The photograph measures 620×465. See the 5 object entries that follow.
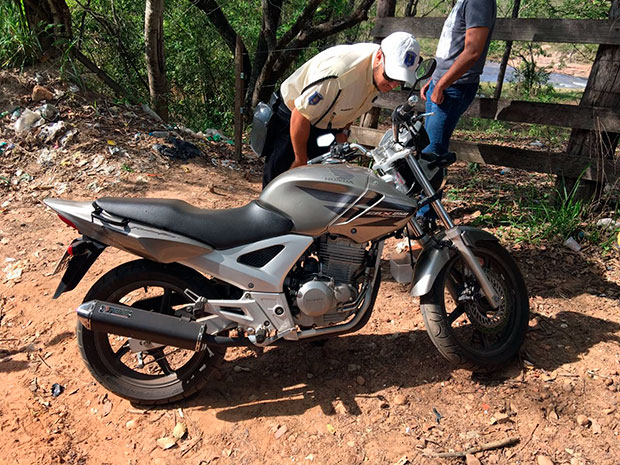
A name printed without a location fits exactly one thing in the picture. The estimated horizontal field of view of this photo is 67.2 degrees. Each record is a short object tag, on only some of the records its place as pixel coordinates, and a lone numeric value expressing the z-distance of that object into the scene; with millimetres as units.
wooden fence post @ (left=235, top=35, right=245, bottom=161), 6146
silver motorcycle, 2205
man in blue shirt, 3242
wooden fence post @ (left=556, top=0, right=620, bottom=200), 3812
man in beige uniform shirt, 2508
